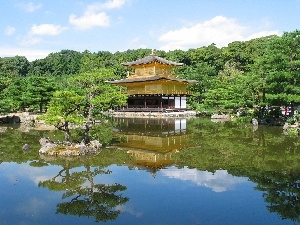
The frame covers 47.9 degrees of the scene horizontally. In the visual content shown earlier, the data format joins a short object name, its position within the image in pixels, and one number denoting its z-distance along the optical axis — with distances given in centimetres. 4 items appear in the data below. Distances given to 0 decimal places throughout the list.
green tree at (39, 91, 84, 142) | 1562
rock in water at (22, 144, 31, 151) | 1730
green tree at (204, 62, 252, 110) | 3466
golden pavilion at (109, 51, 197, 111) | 4719
